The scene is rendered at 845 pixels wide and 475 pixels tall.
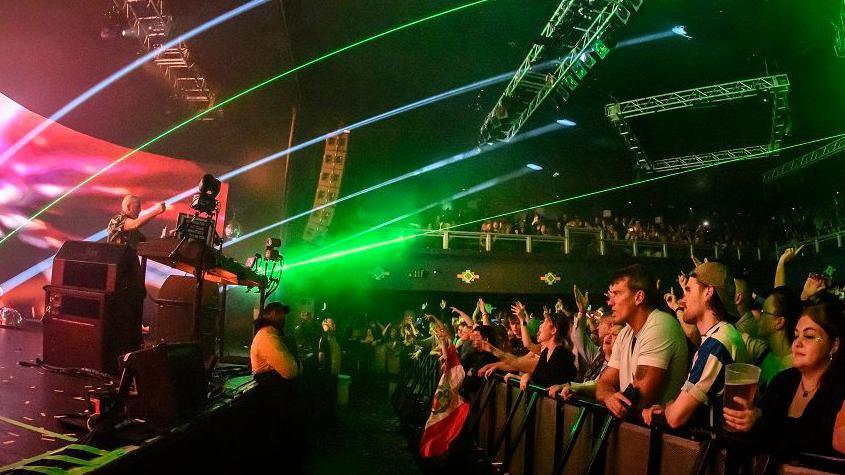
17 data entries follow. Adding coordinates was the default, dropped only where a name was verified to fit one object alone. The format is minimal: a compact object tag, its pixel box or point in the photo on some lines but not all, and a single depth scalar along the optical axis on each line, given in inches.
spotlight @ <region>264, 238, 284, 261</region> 296.5
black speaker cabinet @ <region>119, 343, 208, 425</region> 121.6
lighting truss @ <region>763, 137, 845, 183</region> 583.8
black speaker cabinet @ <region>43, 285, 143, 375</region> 185.2
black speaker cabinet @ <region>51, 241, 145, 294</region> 191.5
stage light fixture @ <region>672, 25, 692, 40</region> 433.1
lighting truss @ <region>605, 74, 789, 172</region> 470.9
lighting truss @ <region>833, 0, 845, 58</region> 387.9
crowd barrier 81.3
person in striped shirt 93.4
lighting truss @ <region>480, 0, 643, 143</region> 361.1
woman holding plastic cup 79.9
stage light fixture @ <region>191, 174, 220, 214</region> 189.6
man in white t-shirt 109.0
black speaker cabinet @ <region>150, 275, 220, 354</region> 234.2
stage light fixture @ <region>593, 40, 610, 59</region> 377.6
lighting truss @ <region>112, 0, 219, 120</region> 282.8
